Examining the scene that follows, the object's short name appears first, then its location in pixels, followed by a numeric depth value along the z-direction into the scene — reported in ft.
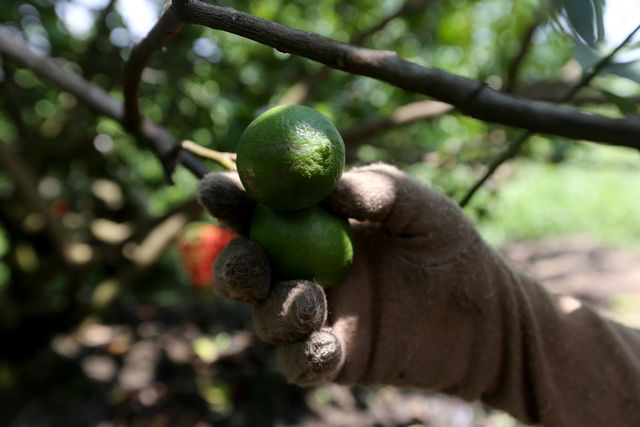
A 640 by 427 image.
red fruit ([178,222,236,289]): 2.97
